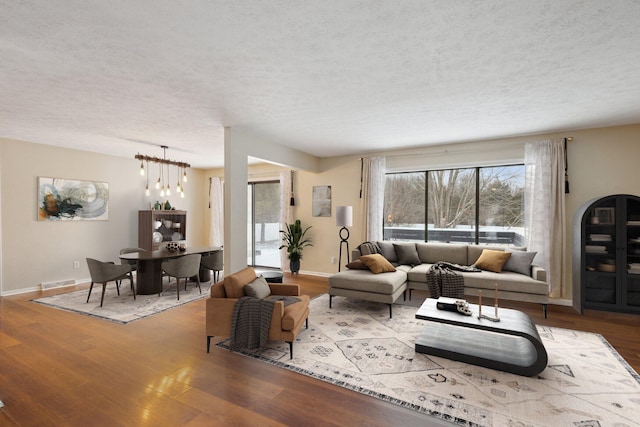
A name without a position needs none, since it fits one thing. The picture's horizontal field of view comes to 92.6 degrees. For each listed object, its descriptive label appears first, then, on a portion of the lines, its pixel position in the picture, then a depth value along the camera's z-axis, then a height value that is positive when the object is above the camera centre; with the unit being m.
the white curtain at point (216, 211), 8.23 +0.04
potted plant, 6.73 -0.65
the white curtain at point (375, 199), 6.03 +0.29
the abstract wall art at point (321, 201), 6.71 +0.28
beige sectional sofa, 4.08 -0.92
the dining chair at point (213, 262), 5.78 -0.94
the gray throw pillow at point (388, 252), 5.41 -0.67
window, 5.25 +0.17
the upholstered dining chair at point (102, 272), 4.52 -0.89
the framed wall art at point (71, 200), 5.54 +0.23
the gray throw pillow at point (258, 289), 3.16 -0.81
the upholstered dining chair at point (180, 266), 4.88 -0.86
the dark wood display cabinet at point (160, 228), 6.70 -0.36
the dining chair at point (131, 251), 5.54 -0.75
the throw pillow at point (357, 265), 4.80 -0.82
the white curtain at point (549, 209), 4.63 +0.10
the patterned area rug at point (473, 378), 2.15 -1.39
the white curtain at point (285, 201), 7.14 +0.29
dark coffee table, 2.64 -1.32
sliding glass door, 7.67 -0.27
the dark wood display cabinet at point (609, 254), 4.05 -0.53
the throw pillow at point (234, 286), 3.10 -0.74
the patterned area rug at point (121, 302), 4.18 -1.39
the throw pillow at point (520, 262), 4.41 -0.69
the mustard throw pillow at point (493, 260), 4.54 -0.69
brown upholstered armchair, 2.93 -0.99
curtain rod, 4.99 +1.14
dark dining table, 5.09 -1.00
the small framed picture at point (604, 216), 4.16 +0.00
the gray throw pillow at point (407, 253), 5.31 -0.69
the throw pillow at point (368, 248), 5.22 -0.60
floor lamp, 5.61 -0.04
